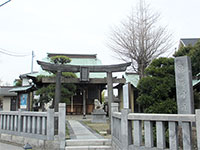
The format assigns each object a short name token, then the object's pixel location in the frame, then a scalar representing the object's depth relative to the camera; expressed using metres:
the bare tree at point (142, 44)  12.25
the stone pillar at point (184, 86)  6.07
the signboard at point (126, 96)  7.01
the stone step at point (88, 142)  7.34
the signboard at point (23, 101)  17.88
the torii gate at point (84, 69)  10.29
